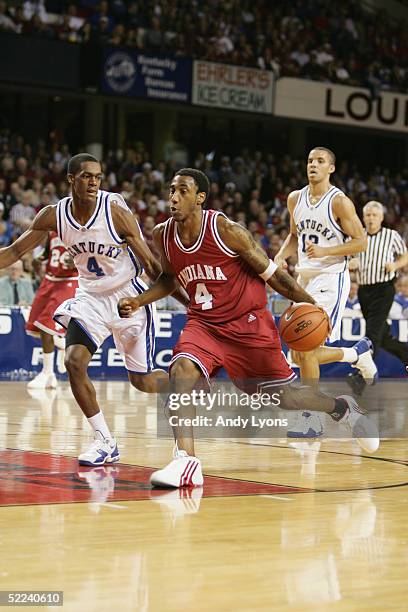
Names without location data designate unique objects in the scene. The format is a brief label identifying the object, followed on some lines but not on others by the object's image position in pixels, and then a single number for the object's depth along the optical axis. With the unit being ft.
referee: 40.19
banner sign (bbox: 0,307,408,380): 47.80
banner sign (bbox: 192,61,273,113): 77.36
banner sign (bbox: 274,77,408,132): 82.23
